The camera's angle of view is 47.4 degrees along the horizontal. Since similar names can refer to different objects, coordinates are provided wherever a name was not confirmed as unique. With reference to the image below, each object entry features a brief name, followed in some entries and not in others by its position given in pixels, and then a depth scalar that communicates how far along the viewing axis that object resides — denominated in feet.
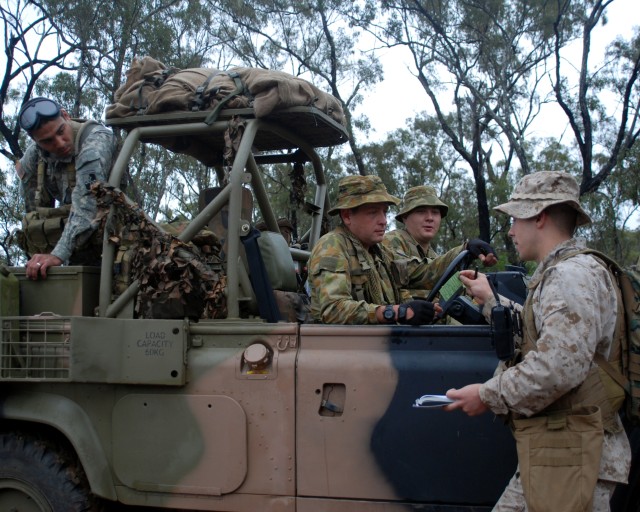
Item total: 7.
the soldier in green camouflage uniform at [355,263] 11.12
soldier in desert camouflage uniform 7.59
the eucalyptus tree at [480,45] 68.64
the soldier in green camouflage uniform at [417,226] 16.48
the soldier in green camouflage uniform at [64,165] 12.87
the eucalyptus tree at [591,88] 58.70
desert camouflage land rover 9.86
